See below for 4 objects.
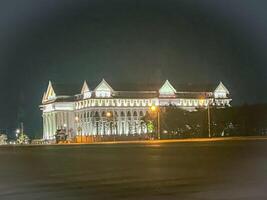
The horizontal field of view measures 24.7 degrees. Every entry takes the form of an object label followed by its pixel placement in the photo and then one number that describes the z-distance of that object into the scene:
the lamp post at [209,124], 106.13
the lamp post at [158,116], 111.28
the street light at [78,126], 160.35
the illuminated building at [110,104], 169.88
